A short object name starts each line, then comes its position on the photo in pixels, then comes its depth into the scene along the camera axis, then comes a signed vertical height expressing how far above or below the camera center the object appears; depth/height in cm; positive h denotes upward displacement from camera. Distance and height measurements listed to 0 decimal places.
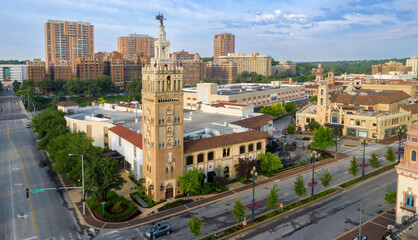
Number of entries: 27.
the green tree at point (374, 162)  5859 -1305
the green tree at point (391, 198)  4162 -1378
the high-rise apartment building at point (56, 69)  19916 +991
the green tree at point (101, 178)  4406 -1241
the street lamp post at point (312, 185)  4831 -1425
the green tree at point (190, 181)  4741 -1348
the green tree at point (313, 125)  9231 -1036
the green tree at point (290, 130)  8955 -1143
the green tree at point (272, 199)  4200 -1423
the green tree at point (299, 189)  4547 -1394
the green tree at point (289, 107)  12738 -748
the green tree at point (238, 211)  3831 -1433
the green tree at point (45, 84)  17938 +104
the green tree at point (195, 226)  3478 -1467
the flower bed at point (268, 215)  3750 -1630
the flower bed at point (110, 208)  4188 -1619
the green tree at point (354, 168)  5512 -1334
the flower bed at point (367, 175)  5333 -1514
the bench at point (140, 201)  4592 -1627
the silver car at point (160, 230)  3742 -1627
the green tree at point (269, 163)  5753 -1306
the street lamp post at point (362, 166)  5728 -1359
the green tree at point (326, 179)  4890 -1358
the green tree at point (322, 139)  6938 -1091
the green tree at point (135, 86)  17705 +29
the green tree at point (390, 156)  6275 -1286
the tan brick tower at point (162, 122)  4631 -501
